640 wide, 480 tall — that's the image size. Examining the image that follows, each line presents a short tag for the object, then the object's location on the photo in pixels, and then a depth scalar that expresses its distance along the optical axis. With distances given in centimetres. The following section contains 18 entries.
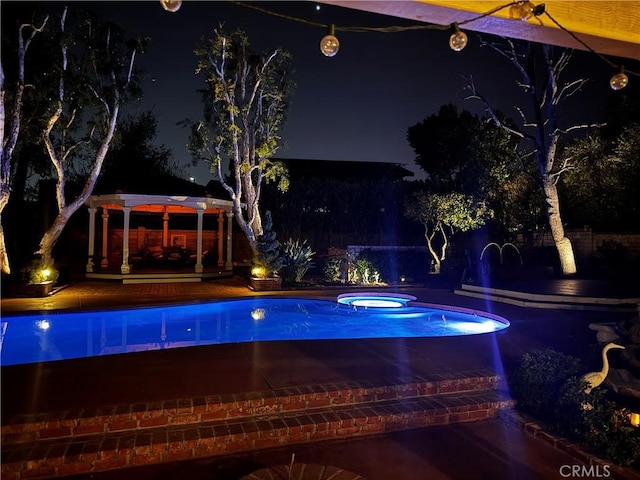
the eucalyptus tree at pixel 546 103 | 1389
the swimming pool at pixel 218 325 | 719
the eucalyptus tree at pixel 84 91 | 1235
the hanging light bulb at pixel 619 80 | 494
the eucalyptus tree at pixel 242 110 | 1343
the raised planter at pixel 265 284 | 1330
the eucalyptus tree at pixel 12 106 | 1135
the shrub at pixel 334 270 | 1511
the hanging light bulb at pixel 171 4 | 364
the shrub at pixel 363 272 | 1491
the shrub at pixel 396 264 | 1527
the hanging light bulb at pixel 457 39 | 432
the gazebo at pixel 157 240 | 1554
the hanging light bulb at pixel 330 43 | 412
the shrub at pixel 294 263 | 1419
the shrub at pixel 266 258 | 1345
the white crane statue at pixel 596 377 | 415
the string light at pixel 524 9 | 418
